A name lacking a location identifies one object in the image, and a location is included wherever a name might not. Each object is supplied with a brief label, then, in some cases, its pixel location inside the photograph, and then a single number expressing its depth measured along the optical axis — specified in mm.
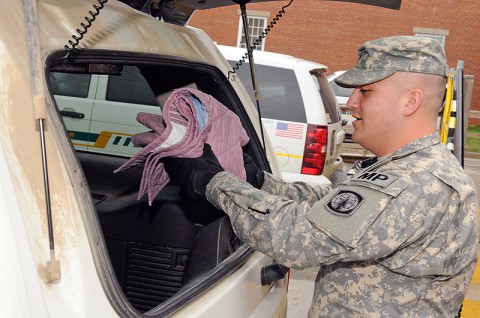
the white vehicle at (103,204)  1404
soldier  2004
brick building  27297
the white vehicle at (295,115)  7449
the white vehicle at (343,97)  14116
